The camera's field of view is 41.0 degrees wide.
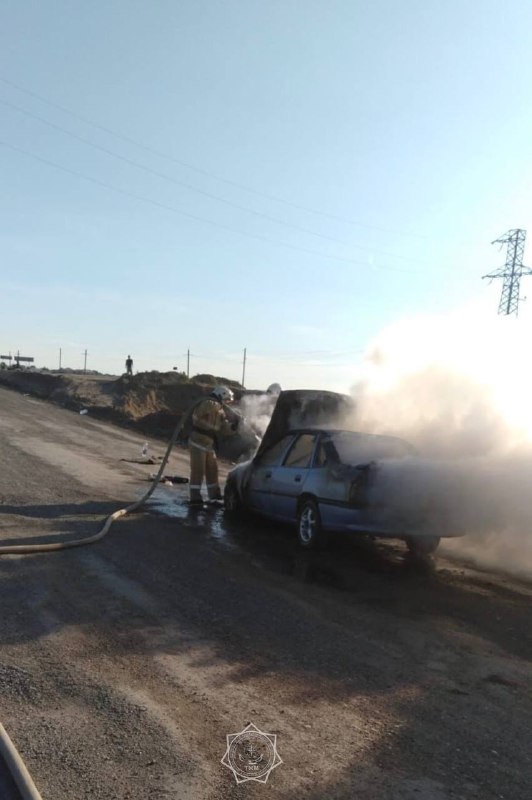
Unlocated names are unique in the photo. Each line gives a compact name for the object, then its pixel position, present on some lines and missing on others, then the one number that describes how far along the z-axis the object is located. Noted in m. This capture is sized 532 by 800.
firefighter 11.15
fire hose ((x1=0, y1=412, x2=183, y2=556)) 7.17
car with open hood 7.45
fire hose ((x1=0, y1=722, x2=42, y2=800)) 2.97
